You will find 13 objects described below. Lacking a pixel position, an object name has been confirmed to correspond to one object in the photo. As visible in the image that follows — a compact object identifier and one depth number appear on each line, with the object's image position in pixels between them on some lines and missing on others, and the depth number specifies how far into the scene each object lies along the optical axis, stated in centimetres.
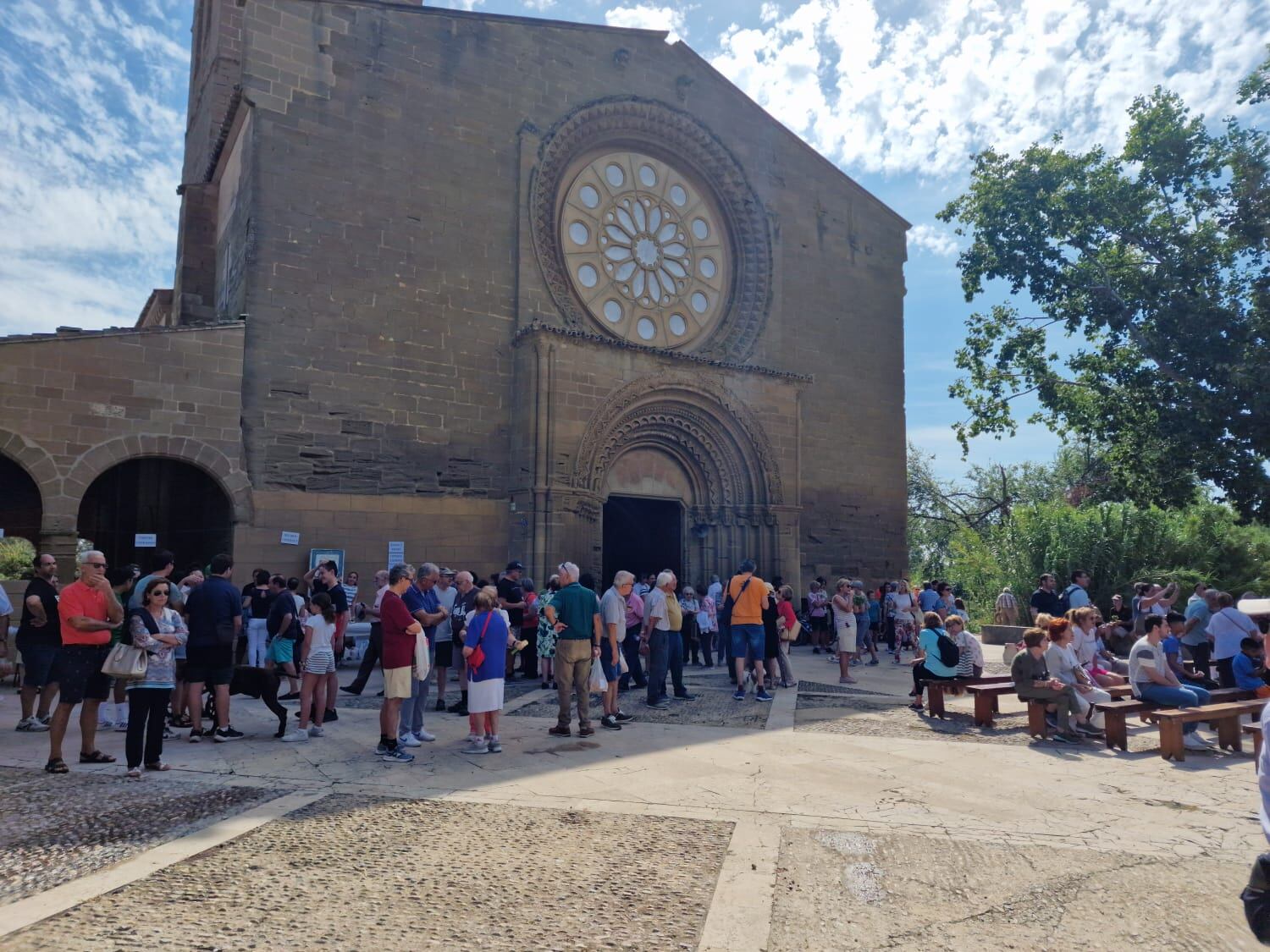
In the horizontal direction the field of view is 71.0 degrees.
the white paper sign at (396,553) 1370
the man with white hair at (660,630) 972
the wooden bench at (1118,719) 775
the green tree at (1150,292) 1577
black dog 775
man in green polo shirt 797
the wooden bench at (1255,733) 739
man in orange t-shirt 1034
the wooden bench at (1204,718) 737
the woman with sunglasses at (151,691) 634
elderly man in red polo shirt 649
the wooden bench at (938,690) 913
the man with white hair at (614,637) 851
